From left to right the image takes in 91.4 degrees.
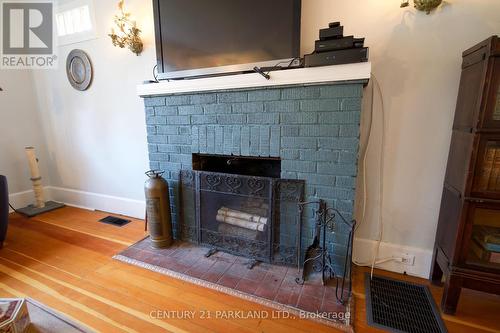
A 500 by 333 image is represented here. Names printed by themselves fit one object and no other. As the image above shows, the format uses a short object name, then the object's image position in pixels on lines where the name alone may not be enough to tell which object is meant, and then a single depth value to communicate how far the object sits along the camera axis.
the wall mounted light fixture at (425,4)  1.38
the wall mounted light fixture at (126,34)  2.20
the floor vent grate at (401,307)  1.31
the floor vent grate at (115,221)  2.58
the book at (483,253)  1.29
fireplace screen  1.72
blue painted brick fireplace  1.49
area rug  1.31
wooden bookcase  1.16
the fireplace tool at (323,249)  1.56
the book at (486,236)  1.30
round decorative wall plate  2.59
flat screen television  1.56
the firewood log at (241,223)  1.84
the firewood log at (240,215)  1.84
